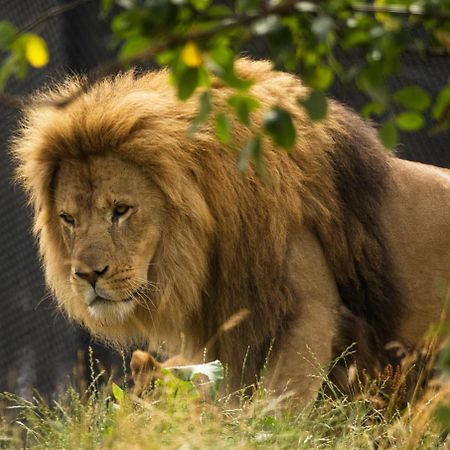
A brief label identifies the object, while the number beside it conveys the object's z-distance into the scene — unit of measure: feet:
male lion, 65.25
